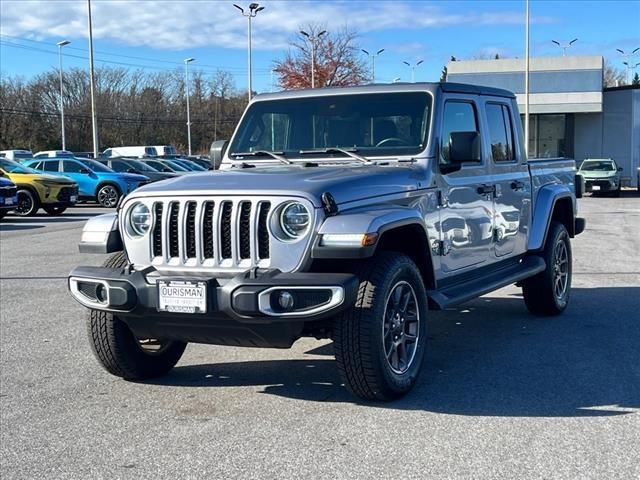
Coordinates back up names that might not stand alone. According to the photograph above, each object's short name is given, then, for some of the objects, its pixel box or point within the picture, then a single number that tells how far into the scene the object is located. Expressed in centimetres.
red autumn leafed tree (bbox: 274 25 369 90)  5975
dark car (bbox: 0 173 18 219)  2080
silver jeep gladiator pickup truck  474
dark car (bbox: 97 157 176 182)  3048
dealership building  4131
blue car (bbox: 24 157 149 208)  2670
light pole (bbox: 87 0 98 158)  3981
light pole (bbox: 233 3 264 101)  4524
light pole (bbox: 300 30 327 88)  5856
